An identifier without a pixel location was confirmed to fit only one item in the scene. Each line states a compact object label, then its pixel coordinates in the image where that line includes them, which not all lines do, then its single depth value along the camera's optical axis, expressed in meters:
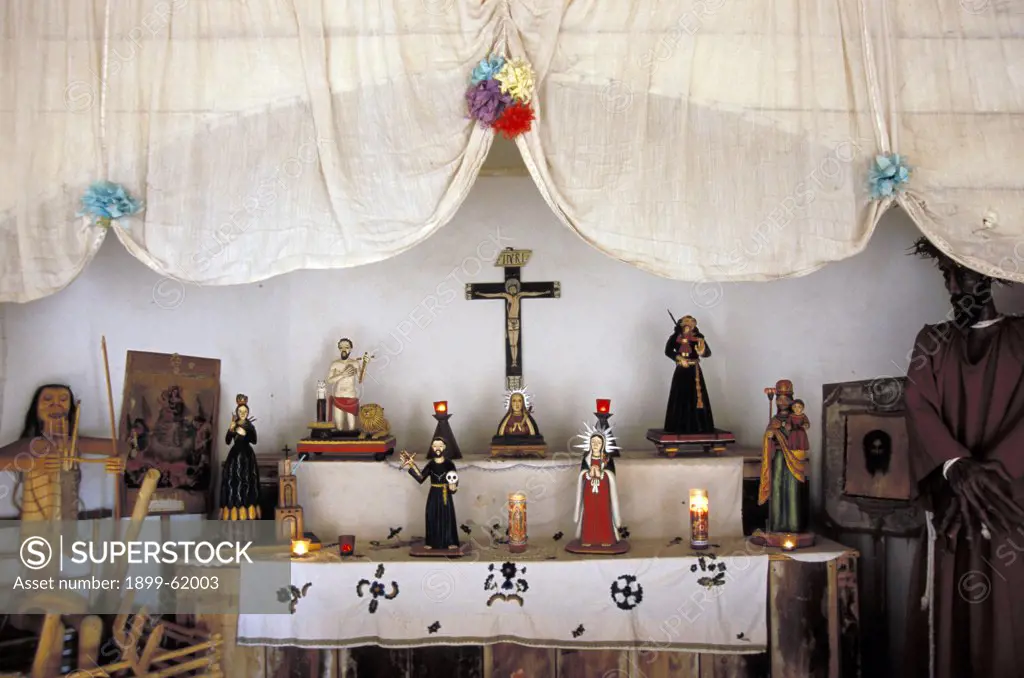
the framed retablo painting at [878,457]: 4.25
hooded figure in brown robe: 3.74
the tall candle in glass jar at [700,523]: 4.00
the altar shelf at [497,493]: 4.24
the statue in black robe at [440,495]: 3.97
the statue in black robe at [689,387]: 4.27
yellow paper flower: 3.51
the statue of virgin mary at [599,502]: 3.98
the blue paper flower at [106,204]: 3.54
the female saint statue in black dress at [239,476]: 4.07
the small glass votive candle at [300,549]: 3.95
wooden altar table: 3.83
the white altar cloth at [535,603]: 3.84
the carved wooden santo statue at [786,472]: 4.04
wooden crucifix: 4.57
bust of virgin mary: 4.27
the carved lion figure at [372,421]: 4.30
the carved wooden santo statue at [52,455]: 3.99
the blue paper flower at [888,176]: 3.56
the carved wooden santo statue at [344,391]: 4.27
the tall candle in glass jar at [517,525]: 4.02
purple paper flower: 3.51
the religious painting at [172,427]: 4.26
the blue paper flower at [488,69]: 3.54
